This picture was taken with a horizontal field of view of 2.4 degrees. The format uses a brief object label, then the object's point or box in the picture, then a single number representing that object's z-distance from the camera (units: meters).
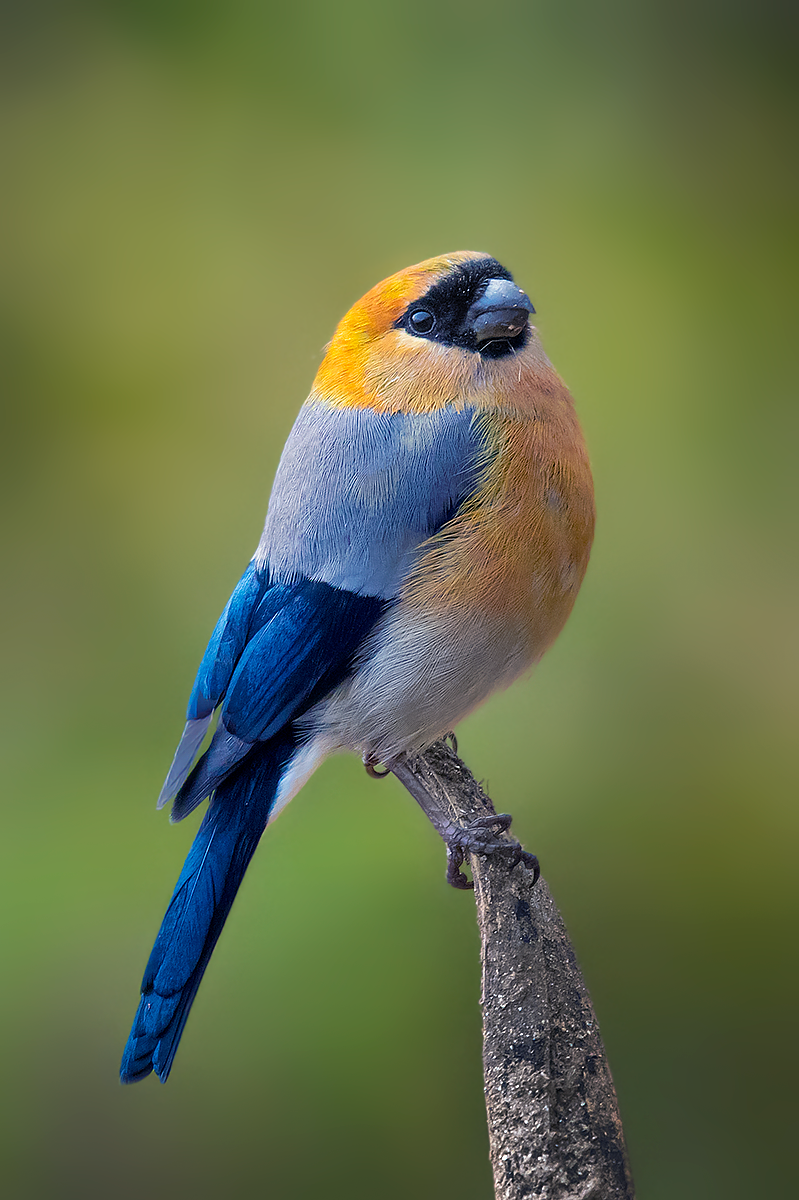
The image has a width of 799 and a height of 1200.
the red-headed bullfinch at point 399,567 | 3.43
